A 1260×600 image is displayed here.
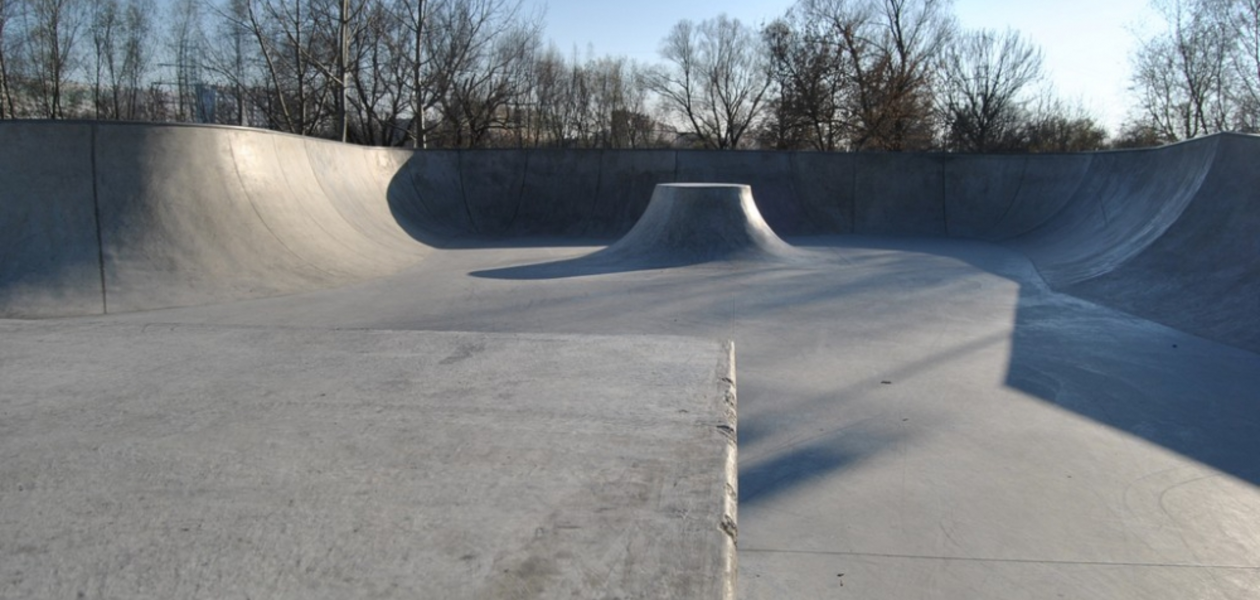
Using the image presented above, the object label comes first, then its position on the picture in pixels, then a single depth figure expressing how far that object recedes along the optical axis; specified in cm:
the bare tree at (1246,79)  2369
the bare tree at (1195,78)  2519
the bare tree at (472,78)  2412
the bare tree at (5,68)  2353
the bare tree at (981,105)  3089
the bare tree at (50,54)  2528
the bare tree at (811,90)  2806
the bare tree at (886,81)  2686
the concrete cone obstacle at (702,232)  964
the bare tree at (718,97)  3362
